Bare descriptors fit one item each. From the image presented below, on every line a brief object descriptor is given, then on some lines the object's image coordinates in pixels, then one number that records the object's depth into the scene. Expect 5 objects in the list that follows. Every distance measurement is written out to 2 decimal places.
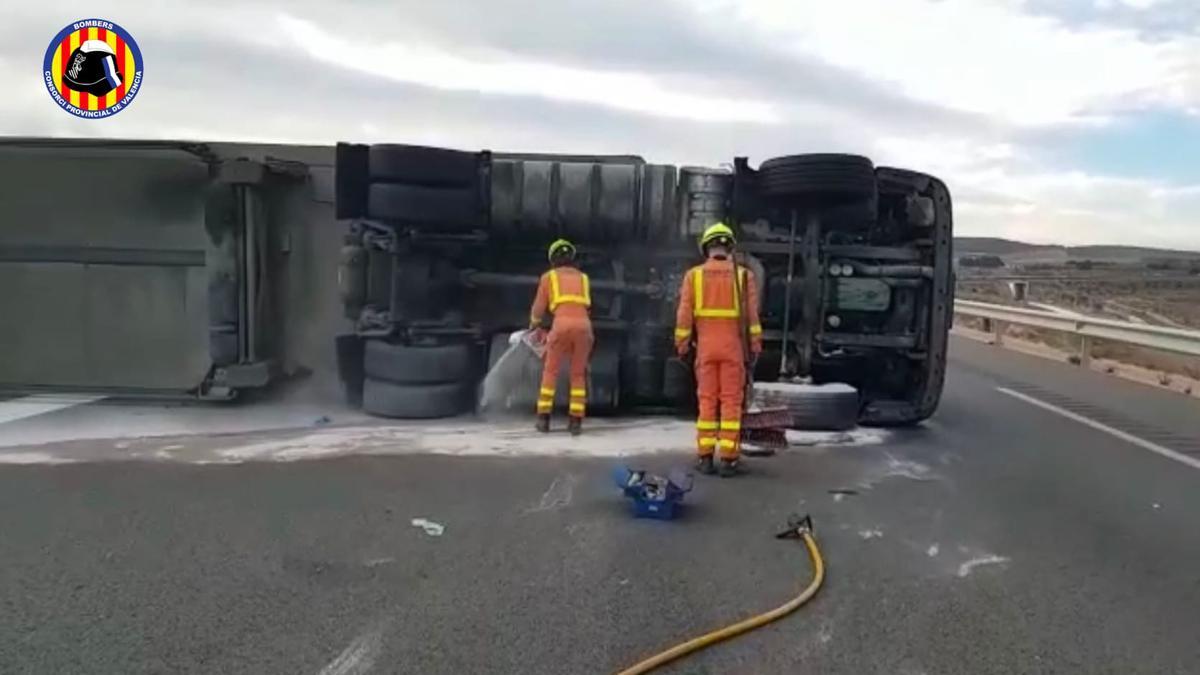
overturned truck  8.27
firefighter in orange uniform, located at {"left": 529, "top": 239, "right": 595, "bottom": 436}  7.81
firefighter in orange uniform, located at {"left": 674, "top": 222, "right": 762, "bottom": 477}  6.43
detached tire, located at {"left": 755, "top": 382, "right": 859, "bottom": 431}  7.80
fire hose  3.34
